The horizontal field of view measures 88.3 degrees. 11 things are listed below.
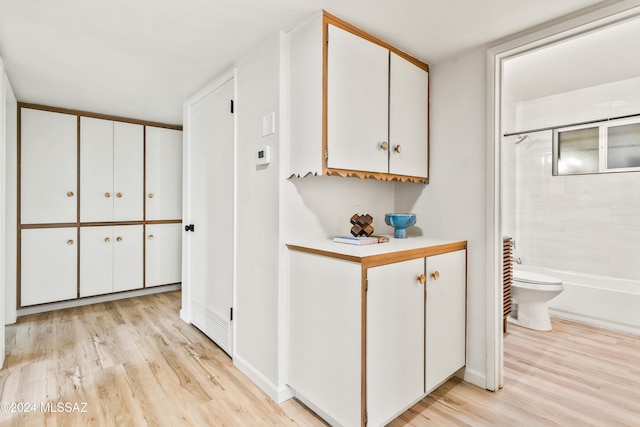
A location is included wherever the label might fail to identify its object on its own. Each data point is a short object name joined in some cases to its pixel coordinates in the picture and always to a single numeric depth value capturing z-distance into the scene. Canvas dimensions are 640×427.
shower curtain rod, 2.77
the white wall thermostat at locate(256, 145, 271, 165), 1.89
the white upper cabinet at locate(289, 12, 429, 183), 1.63
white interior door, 2.41
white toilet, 2.77
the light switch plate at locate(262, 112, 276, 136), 1.85
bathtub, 2.80
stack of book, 1.77
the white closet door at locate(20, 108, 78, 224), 3.19
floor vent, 2.42
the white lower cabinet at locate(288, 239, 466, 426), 1.45
